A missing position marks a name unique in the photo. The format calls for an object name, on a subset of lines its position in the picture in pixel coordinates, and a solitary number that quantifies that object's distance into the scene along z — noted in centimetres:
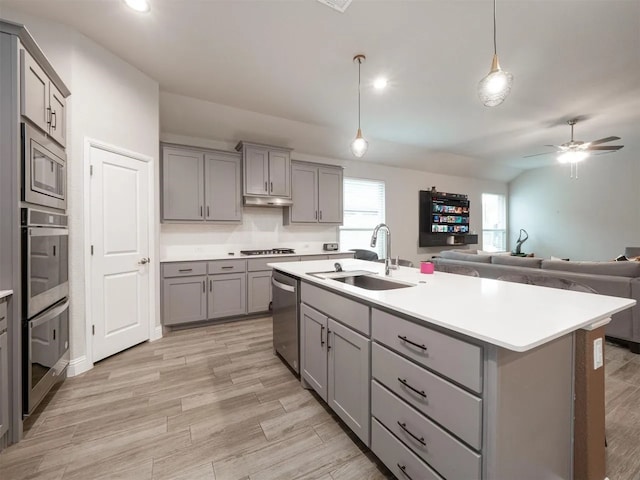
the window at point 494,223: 761
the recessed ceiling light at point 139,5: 198
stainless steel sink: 203
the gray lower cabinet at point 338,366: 148
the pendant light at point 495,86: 169
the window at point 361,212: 542
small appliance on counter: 496
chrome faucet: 199
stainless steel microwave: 164
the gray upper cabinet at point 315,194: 444
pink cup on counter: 220
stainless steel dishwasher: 223
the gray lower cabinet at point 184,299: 330
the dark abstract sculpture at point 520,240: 723
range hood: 403
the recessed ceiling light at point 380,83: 299
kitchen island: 93
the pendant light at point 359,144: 267
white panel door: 251
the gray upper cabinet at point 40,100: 161
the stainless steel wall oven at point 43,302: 165
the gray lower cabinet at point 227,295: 356
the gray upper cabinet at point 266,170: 397
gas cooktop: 410
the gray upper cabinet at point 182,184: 350
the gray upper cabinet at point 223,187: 378
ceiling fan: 398
